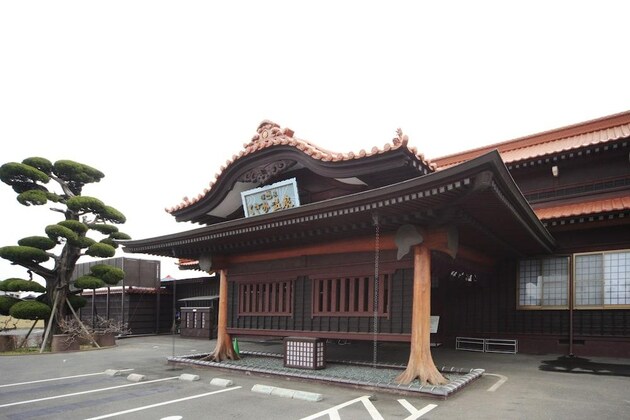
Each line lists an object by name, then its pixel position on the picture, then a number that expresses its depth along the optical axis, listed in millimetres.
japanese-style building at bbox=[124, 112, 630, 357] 9008
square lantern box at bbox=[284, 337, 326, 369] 10984
